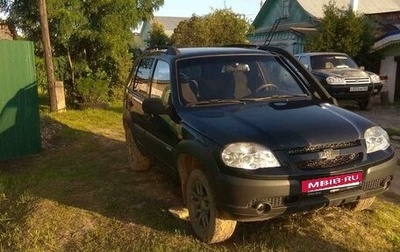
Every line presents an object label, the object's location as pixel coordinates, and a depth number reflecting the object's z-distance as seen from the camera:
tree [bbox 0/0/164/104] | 13.61
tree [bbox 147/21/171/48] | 29.99
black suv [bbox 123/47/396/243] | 3.48
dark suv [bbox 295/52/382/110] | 12.95
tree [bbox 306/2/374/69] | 17.30
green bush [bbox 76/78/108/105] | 13.94
